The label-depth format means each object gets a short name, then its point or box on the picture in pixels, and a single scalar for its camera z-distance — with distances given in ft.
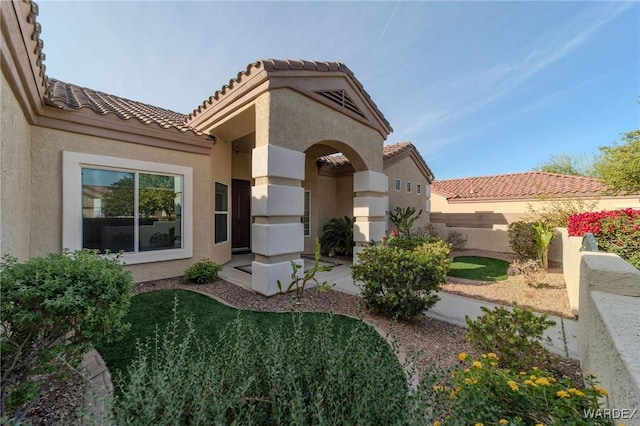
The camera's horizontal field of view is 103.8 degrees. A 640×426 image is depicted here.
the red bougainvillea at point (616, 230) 18.83
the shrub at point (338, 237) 38.73
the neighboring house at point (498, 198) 50.55
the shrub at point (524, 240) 34.22
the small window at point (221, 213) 30.35
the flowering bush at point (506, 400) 6.12
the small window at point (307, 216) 40.29
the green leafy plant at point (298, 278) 20.10
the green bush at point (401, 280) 16.01
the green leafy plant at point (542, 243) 30.23
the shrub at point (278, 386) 5.65
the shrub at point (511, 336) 10.61
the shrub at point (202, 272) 23.65
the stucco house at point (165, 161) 15.57
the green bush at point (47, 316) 7.79
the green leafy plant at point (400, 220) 34.55
